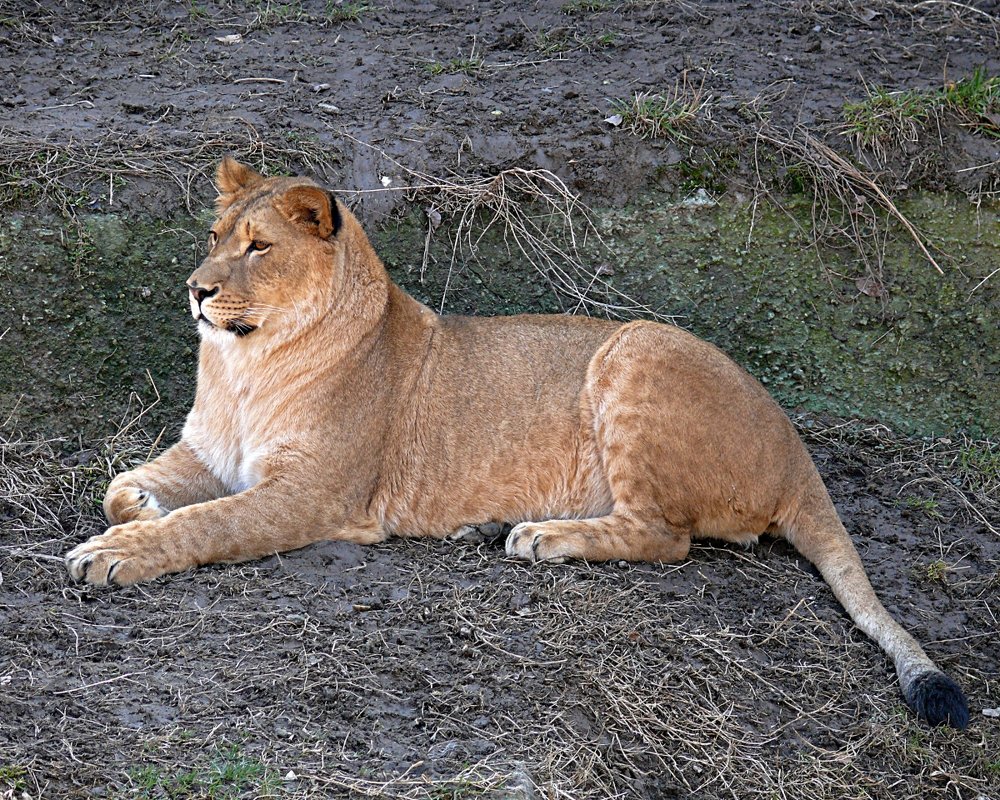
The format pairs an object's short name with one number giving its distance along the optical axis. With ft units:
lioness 31.78
